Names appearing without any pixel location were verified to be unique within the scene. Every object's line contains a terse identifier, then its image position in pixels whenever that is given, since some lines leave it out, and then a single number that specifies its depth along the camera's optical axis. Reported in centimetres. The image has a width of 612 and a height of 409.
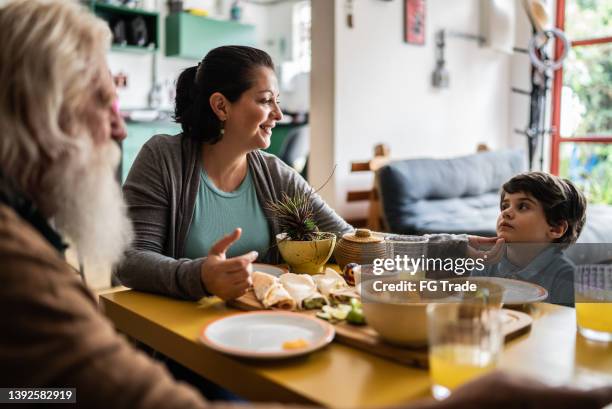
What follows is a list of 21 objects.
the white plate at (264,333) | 93
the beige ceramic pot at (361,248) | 141
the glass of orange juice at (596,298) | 103
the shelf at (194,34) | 616
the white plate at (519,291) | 118
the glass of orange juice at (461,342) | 81
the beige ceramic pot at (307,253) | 143
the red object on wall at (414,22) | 388
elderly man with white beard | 66
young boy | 153
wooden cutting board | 92
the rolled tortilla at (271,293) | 117
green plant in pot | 143
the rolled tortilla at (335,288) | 121
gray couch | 309
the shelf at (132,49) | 567
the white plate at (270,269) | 141
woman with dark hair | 155
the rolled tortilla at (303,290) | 117
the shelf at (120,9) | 536
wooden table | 83
